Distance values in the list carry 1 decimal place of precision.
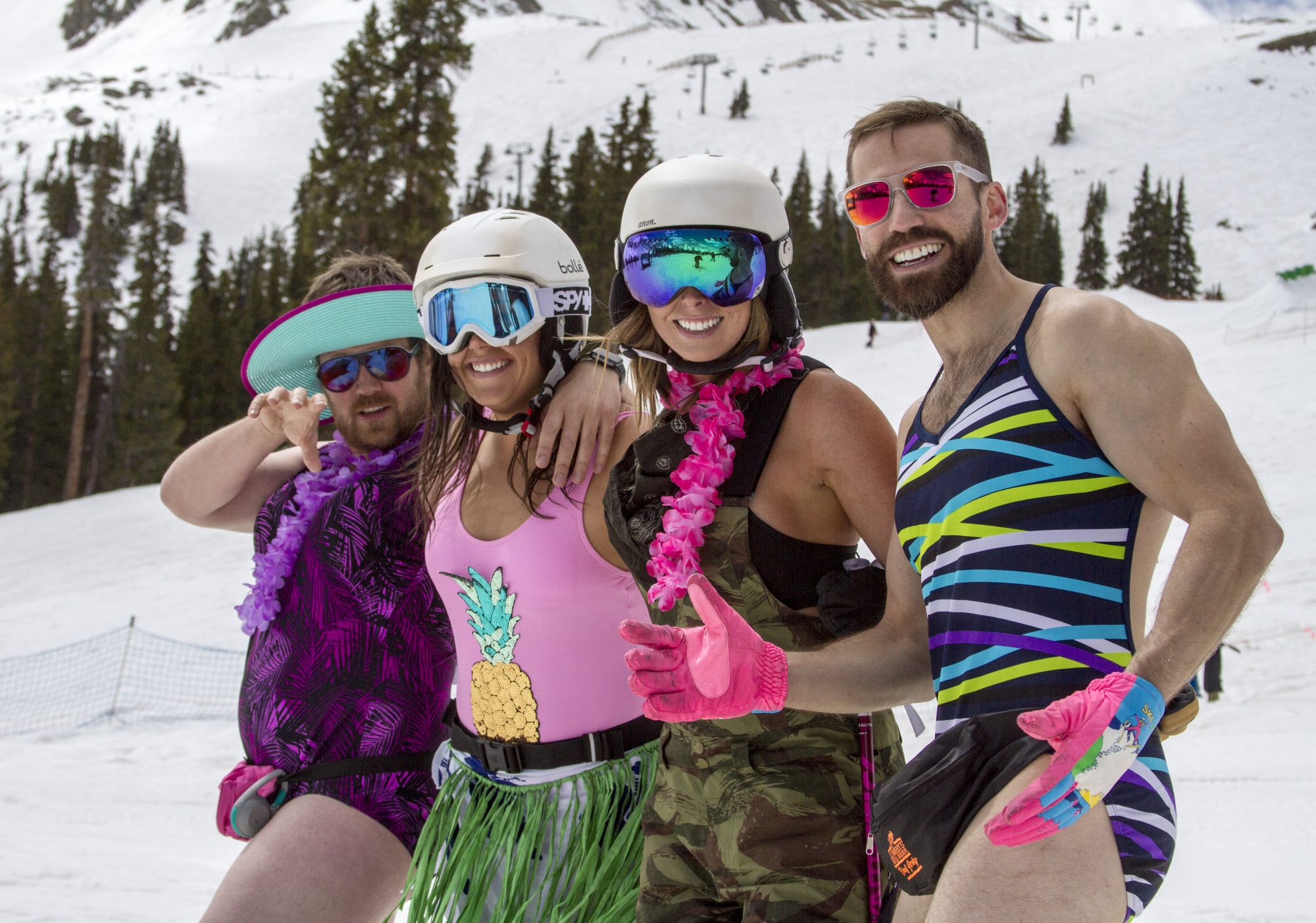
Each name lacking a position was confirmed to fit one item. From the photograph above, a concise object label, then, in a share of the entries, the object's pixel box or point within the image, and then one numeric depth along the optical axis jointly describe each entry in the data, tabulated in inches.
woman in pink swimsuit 104.0
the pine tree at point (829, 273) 2361.0
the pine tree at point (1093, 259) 2755.9
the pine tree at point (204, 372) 1932.8
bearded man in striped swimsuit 67.3
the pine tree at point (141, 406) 1723.7
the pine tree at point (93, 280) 1594.5
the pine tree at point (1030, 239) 2546.8
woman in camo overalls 86.2
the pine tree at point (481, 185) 2263.8
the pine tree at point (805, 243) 2357.3
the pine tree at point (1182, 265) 2768.2
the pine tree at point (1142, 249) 2780.5
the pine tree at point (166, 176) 3654.0
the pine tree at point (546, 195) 2091.5
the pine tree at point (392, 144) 920.9
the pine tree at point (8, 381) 1656.0
